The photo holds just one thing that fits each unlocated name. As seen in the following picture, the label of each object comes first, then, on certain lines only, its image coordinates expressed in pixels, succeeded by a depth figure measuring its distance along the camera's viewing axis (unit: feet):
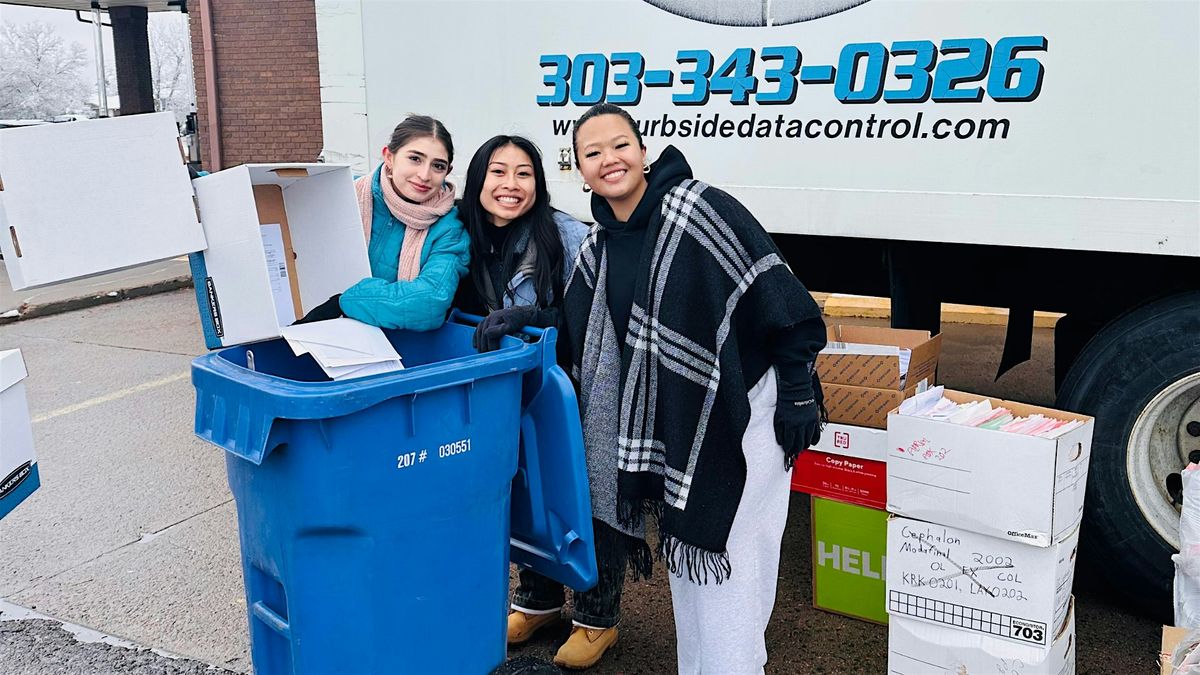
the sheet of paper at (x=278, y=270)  9.17
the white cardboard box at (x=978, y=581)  8.54
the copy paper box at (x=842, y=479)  10.47
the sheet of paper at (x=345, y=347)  7.78
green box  10.62
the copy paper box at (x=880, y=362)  10.44
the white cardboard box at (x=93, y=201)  7.06
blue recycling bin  6.82
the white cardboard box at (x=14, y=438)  7.05
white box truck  9.40
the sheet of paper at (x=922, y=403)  9.21
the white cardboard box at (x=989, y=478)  8.34
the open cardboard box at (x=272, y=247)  7.93
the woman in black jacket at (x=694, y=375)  7.71
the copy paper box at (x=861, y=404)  10.40
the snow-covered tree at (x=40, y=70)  126.21
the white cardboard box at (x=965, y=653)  8.67
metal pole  70.59
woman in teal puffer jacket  8.62
